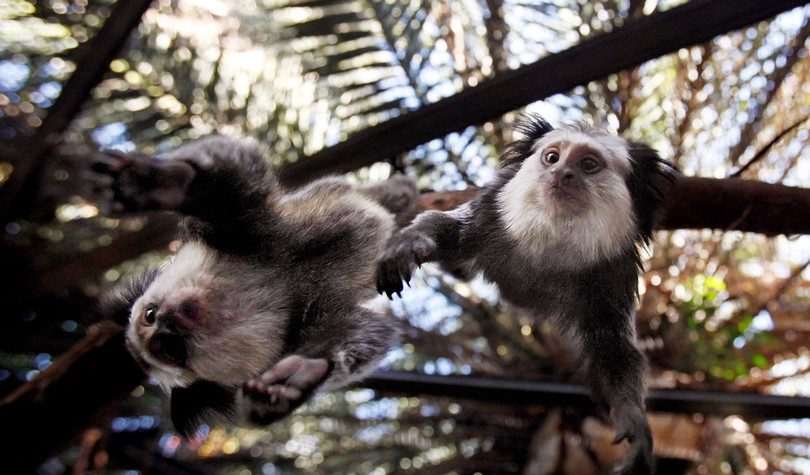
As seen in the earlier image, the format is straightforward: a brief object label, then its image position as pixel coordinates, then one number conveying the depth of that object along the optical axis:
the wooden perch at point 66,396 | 0.45
